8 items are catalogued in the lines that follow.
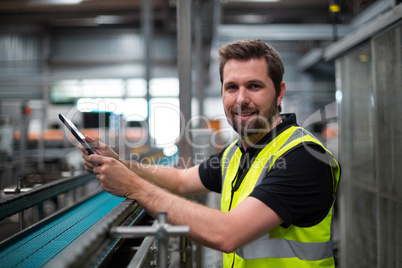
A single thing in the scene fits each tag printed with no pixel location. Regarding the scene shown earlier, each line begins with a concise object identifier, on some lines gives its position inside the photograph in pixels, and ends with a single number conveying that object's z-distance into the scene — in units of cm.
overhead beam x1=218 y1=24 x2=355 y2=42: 465
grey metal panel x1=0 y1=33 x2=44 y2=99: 1204
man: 98
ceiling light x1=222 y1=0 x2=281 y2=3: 885
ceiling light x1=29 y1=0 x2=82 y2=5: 806
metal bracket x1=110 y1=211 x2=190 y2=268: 74
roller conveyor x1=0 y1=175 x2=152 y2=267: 63
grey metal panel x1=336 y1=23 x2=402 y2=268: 213
